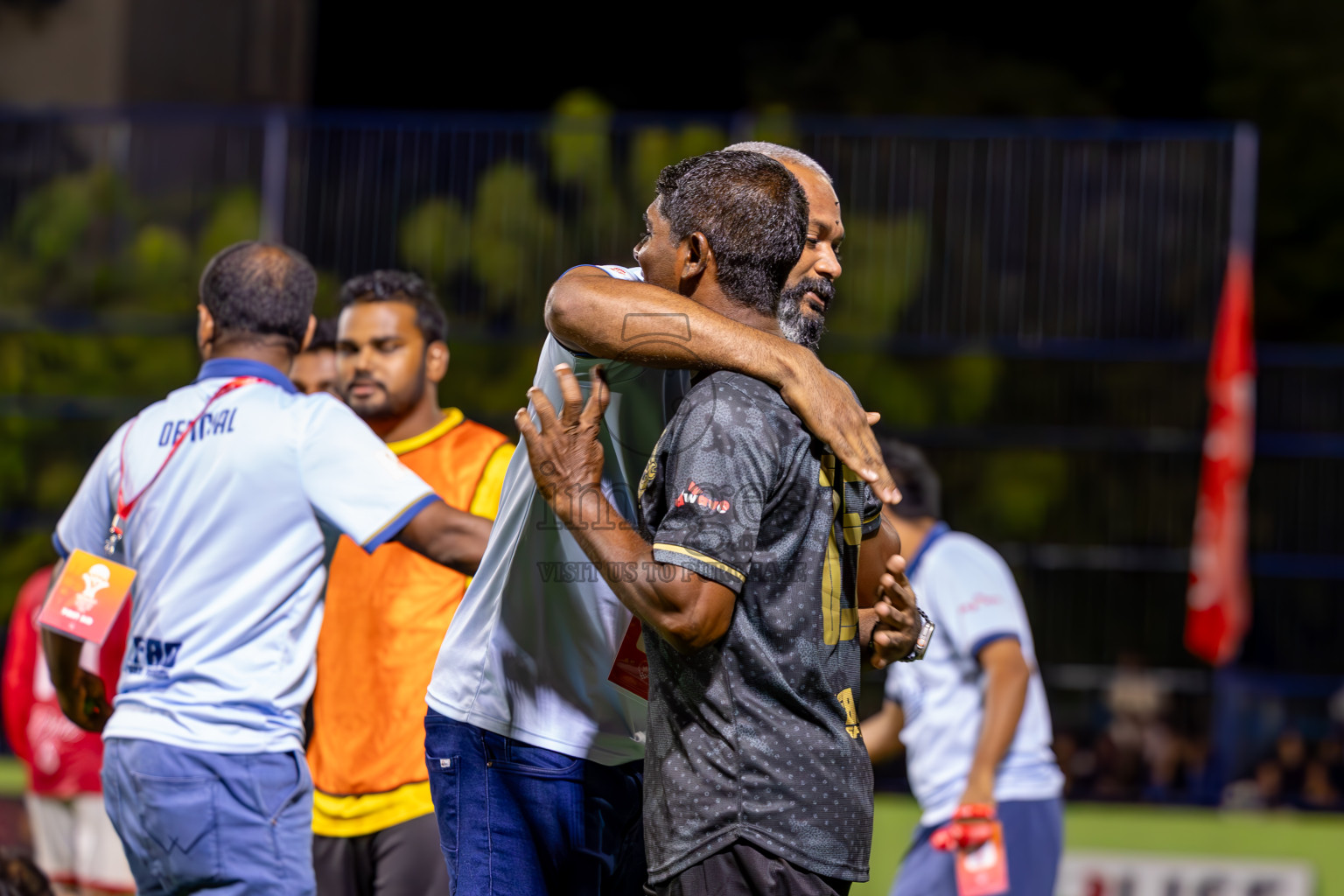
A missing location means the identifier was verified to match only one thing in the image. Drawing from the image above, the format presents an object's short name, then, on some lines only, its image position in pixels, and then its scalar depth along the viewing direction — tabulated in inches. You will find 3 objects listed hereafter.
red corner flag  737.0
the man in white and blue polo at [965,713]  348.5
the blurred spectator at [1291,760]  729.0
